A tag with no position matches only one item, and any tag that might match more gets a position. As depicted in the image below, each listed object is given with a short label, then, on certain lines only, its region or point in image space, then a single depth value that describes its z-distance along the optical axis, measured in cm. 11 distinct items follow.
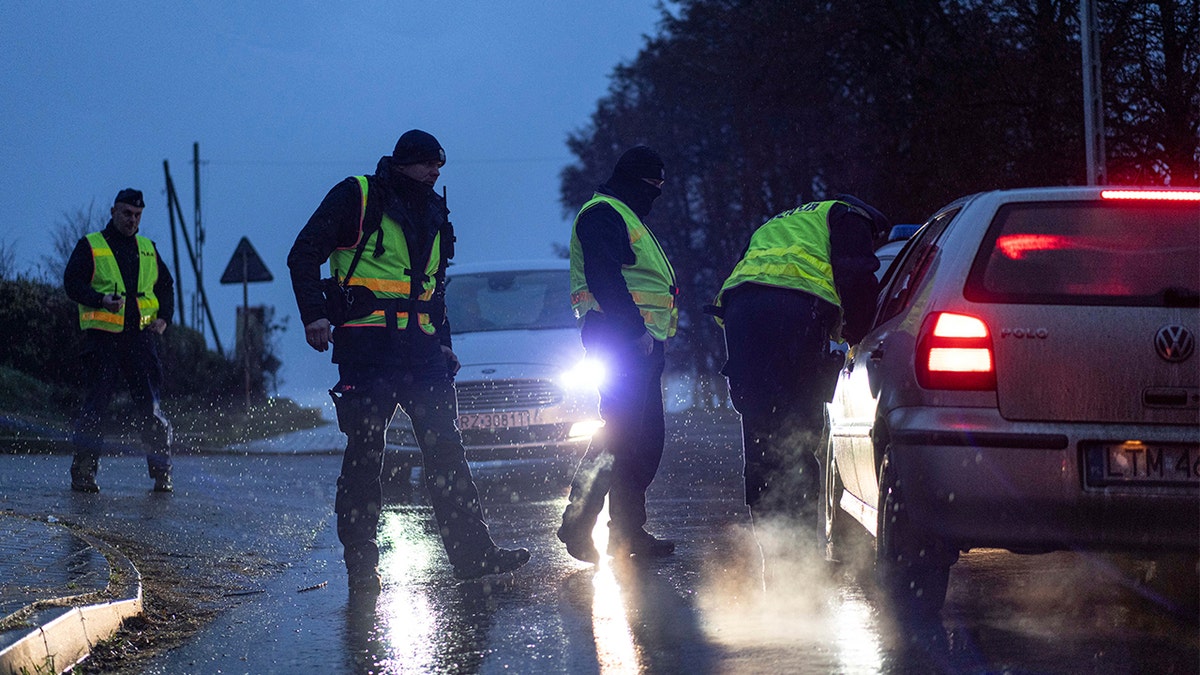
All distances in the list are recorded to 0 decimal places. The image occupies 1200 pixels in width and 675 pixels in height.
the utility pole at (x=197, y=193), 5004
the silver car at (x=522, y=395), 1155
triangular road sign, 2288
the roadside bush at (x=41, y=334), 1978
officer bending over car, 650
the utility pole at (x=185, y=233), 4681
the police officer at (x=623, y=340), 749
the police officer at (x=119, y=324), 1072
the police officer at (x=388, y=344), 698
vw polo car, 506
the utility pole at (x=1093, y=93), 1820
